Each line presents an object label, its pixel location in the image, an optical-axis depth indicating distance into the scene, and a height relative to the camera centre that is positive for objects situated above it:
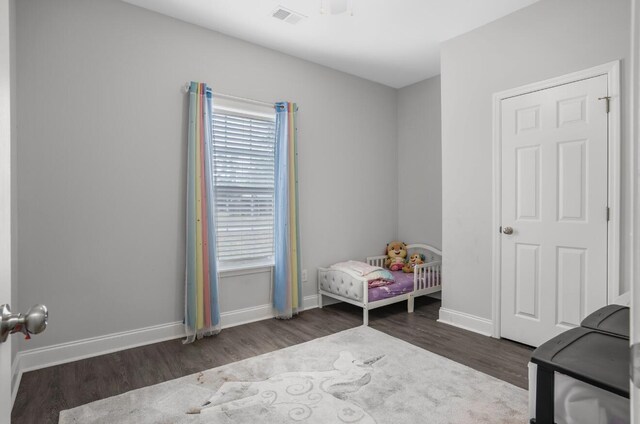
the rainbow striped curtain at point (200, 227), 3.14 -0.15
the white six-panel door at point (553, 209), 2.62 +0.01
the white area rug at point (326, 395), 1.99 -1.13
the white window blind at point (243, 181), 3.46 +0.30
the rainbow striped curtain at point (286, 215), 3.70 -0.05
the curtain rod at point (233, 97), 3.21 +1.09
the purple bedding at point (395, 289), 3.66 -0.83
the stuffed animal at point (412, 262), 4.43 -0.65
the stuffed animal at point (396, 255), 4.53 -0.60
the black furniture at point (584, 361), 1.10 -0.51
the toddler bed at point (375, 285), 3.61 -0.81
